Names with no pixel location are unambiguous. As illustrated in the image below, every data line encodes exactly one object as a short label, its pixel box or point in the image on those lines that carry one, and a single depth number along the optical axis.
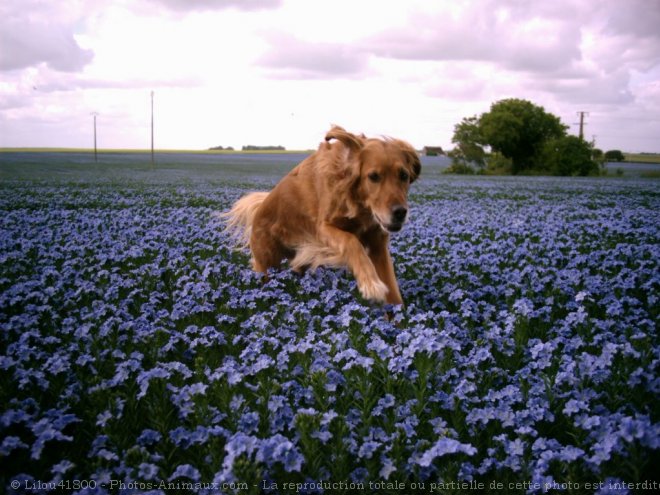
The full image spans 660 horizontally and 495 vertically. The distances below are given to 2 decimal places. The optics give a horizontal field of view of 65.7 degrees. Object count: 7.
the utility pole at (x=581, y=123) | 71.75
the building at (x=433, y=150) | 131.61
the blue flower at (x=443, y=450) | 2.04
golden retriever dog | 5.02
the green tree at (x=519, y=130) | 58.75
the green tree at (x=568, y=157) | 53.47
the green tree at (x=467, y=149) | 57.25
